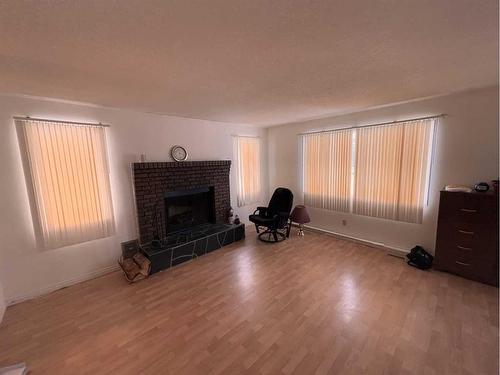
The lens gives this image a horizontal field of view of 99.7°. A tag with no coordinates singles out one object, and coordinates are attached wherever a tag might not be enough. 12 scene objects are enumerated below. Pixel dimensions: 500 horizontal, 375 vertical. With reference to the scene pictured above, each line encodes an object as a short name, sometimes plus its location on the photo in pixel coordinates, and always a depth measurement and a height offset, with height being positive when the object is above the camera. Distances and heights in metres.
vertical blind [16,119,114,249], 2.55 -0.16
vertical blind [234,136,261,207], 4.79 -0.15
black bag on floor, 3.00 -1.46
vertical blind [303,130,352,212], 4.01 -0.19
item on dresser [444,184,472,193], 2.70 -0.42
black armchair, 4.09 -1.11
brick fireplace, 3.33 -0.30
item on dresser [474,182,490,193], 2.61 -0.39
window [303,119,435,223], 3.19 -0.18
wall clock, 3.71 +0.20
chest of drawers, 2.53 -1.01
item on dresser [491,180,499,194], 2.48 -0.35
